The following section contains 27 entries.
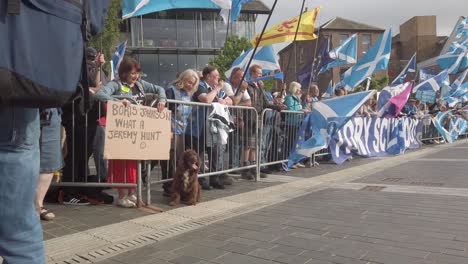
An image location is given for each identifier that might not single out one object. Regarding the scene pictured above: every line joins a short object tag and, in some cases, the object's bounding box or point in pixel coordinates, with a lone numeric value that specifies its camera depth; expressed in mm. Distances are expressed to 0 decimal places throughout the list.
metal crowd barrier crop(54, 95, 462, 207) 5148
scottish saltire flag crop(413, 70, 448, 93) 15180
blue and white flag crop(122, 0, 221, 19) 5676
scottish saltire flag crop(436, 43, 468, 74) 16375
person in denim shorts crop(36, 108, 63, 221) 3914
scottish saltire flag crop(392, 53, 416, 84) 13352
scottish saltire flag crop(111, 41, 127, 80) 11062
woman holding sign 4959
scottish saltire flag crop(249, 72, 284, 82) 8416
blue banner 9564
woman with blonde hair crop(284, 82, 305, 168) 8422
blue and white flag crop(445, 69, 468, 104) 17042
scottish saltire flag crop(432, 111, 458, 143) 15820
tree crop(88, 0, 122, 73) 21281
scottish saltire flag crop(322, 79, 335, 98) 16609
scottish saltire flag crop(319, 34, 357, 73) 13078
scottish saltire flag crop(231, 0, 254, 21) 7125
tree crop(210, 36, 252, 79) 29484
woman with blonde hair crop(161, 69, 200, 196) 5672
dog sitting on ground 5043
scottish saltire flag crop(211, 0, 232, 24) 6560
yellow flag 8895
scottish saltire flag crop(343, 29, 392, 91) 11422
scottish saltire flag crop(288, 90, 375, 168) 8312
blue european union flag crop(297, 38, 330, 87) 11773
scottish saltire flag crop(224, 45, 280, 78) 8975
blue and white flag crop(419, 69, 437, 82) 16295
